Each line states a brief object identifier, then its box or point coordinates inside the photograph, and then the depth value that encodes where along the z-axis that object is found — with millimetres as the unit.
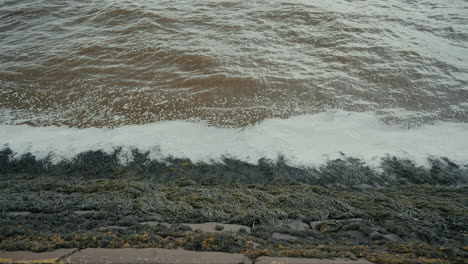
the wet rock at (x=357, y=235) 2641
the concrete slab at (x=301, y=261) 2094
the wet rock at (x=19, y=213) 2884
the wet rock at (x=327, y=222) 2873
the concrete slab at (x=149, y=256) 2003
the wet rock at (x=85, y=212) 2917
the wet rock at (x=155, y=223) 2724
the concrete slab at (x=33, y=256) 1987
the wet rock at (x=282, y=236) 2594
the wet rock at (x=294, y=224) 2820
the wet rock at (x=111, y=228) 2607
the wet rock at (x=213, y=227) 2674
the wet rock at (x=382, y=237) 2617
